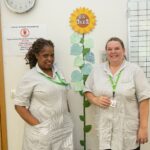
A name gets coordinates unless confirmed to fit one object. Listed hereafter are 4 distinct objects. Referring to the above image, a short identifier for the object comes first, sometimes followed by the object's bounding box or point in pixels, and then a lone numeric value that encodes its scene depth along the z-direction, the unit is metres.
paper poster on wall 2.22
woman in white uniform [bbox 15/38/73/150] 1.93
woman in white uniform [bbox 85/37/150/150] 1.87
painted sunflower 2.18
